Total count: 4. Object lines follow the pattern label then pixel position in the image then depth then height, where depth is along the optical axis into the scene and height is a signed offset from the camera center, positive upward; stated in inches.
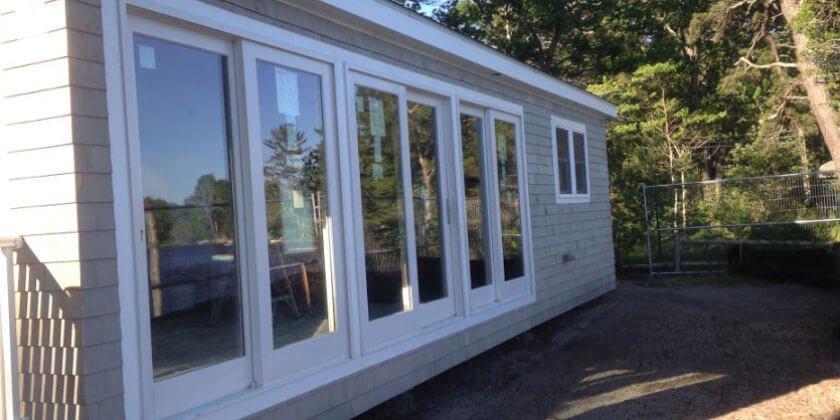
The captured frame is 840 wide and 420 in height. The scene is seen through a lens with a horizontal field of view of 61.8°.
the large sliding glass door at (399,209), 195.3 +1.4
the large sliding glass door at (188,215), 130.4 +2.2
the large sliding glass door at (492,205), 256.5 +1.4
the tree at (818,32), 263.4 +62.2
